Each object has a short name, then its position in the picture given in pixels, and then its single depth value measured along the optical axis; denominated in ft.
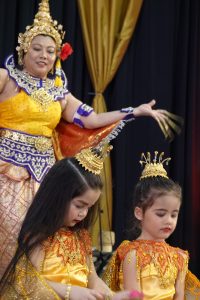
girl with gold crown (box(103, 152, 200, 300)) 14.66
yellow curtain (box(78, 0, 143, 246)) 25.09
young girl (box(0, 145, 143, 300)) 12.34
